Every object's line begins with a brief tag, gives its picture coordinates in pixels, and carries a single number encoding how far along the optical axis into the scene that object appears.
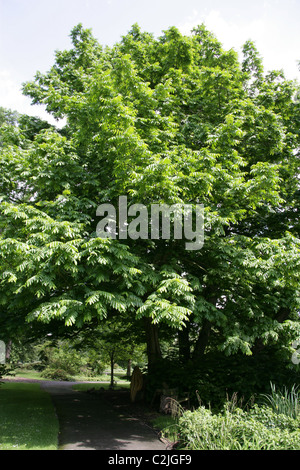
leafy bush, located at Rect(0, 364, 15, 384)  11.36
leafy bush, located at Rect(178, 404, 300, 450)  5.24
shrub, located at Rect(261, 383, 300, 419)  7.01
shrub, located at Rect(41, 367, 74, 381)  30.56
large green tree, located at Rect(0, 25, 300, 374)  6.79
